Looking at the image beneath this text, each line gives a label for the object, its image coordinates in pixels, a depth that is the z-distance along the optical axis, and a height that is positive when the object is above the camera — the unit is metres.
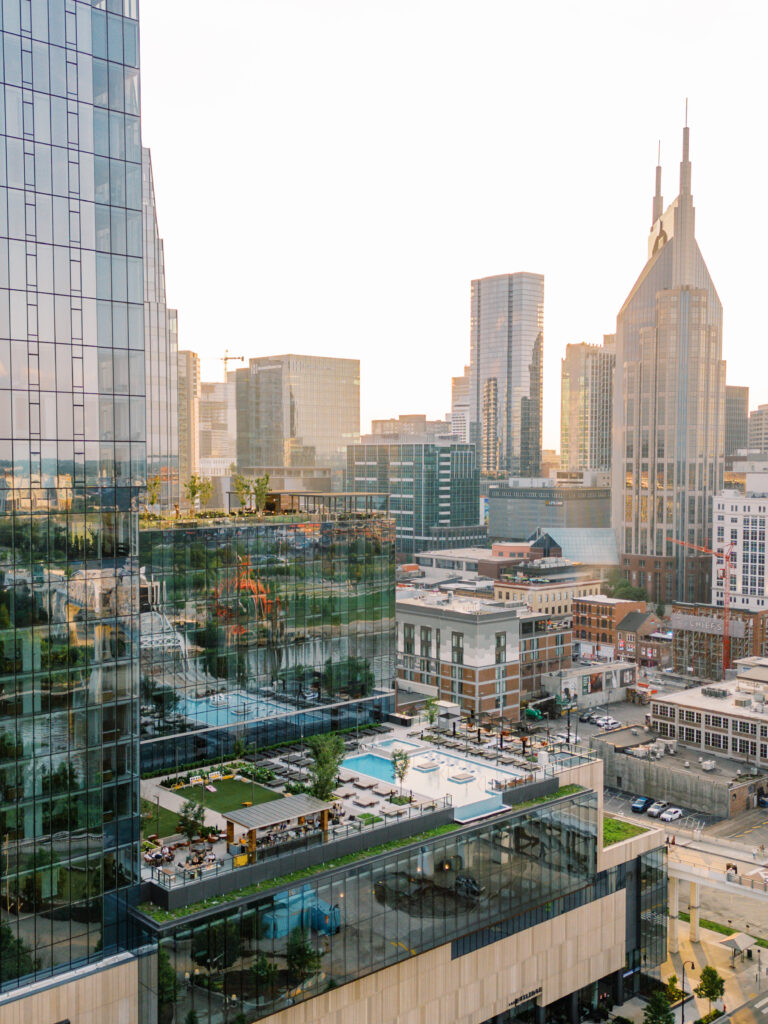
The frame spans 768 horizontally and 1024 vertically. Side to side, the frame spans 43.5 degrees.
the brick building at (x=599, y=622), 172.50 -25.80
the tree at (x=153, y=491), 59.97 -0.79
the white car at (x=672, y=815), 97.31 -34.01
